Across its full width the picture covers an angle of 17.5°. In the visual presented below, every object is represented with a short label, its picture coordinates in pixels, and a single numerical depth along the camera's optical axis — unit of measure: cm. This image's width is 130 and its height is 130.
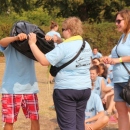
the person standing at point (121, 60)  507
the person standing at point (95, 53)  1411
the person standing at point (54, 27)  1074
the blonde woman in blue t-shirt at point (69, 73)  454
